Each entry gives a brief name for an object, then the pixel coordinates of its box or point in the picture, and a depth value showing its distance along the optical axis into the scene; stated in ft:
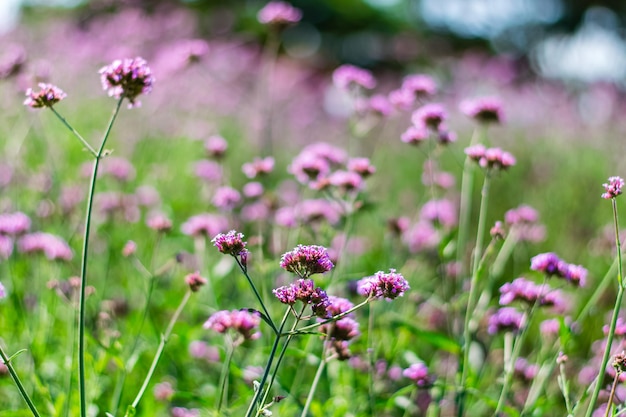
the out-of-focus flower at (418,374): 4.29
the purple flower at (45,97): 3.89
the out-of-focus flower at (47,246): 4.72
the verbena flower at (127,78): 3.89
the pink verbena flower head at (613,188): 3.80
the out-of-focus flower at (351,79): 5.34
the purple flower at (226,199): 5.05
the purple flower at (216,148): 5.25
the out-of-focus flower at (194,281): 4.06
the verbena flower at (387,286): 3.69
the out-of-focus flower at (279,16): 5.73
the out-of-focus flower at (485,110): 4.88
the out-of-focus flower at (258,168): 4.96
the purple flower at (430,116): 4.79
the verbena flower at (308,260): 3.68
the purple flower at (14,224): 4.77
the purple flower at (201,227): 4.91
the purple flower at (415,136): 4.87
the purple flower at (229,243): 3.66
